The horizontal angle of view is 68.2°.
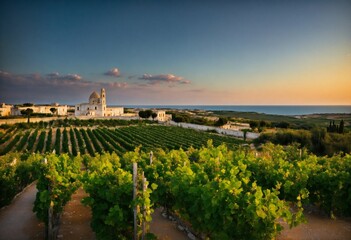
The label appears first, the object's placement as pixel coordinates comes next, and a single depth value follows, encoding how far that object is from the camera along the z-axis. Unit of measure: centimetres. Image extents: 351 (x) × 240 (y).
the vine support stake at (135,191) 489
